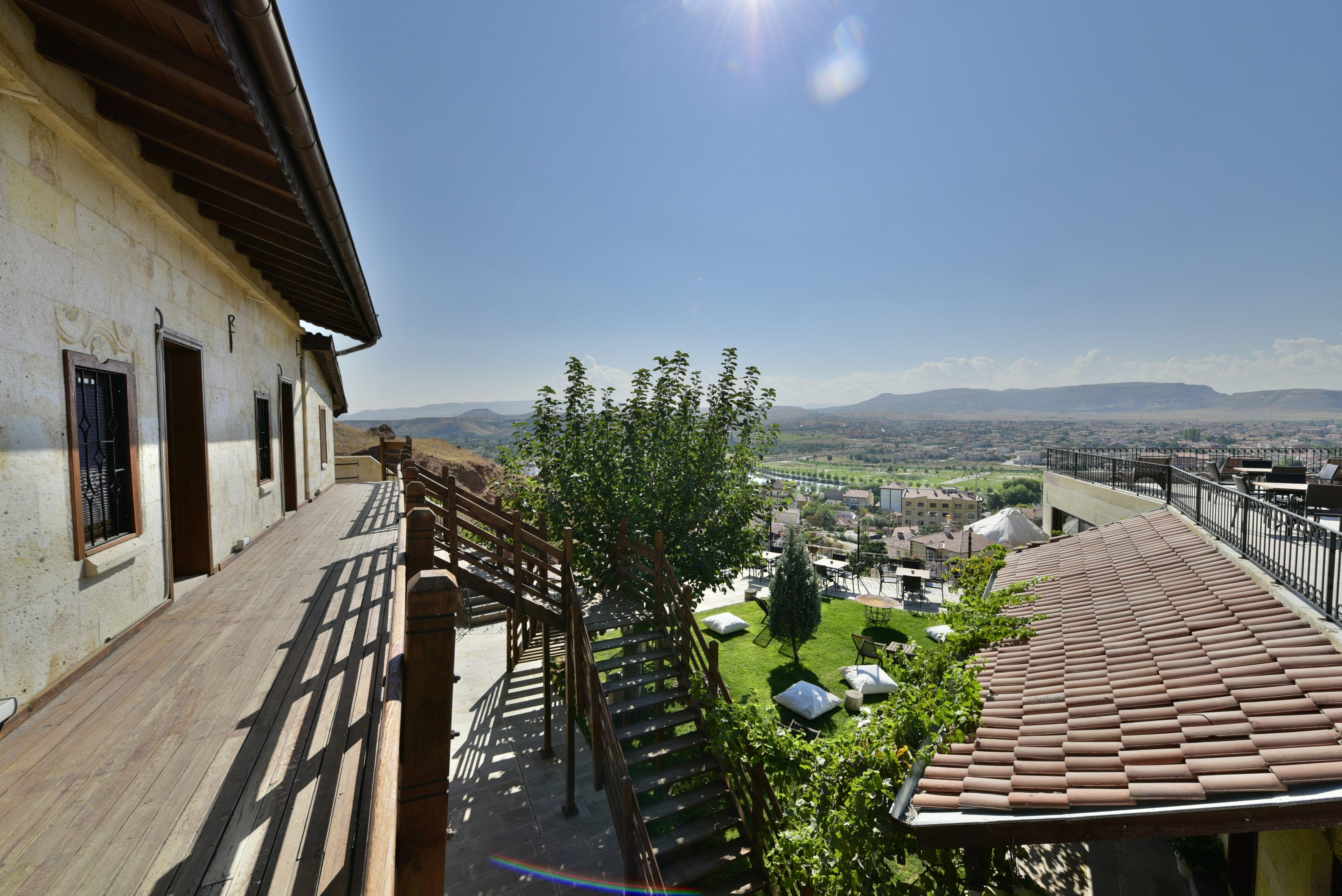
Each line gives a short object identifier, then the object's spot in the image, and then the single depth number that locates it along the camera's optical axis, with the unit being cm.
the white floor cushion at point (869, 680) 1198
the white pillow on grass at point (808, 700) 1091
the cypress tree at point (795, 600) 1434
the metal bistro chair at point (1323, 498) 819
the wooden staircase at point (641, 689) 591
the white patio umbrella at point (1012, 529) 1909
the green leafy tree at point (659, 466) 901
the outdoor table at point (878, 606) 1681
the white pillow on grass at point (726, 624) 1606
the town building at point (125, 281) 266
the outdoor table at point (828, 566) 2294
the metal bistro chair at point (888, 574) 2367
